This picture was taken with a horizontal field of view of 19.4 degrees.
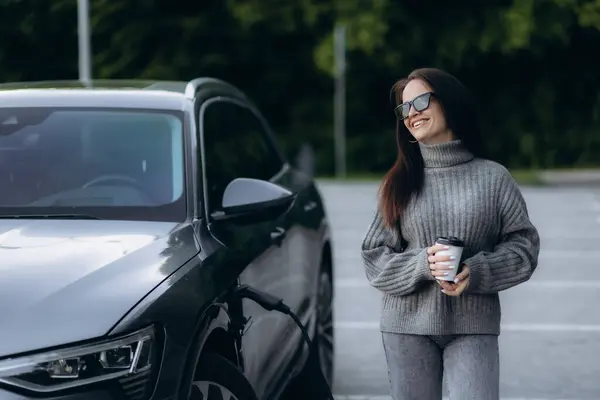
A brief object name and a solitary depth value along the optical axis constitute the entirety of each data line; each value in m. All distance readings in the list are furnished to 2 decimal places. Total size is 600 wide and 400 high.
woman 5.43
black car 4.75
